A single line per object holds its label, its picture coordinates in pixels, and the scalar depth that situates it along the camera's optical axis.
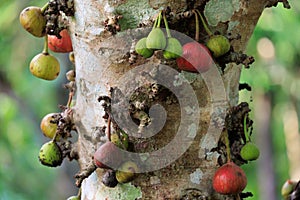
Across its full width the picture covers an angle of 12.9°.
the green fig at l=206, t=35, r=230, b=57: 1.30
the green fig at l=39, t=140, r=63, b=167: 1.39
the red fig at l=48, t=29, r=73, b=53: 1.39
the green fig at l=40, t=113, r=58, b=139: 1.43
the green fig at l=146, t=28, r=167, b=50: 1.26
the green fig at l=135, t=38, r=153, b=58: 1.27
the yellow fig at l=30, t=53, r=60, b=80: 1.41
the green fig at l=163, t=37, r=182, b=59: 1.27
